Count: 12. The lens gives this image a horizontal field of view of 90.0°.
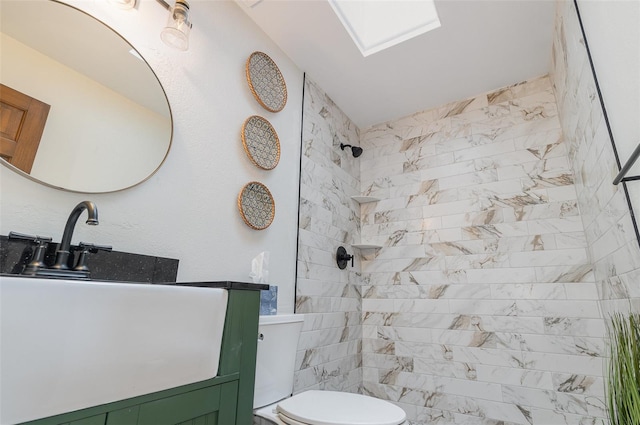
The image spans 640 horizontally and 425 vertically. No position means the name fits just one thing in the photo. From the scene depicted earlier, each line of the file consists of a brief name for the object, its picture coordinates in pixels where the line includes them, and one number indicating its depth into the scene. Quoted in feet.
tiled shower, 5.71
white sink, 1.78
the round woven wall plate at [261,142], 5.48
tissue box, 4.81
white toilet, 3.66
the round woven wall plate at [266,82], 5.80
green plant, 2.23
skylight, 6.26
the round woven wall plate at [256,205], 5.21
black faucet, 2.76
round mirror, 3.03
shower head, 8.34
